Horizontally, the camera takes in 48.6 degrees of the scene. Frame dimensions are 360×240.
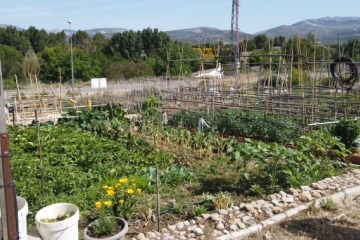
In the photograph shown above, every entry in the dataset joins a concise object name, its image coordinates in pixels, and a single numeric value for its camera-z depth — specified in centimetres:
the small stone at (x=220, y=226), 410
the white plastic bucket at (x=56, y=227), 351
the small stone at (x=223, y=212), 439
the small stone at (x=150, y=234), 394
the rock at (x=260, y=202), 468
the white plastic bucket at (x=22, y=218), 334
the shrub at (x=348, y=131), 720
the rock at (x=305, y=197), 482
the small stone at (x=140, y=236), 388
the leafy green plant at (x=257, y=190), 507
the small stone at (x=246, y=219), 428
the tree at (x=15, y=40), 4481
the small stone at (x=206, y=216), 428
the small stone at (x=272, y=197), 480
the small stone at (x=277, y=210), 453
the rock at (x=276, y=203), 466
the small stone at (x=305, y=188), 507
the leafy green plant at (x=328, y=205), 473
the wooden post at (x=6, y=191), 280
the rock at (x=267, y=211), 447
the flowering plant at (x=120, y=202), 411
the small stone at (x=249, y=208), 448
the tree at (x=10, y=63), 3466
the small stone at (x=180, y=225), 412
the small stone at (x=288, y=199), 475
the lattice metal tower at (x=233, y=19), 3372
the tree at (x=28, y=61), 1925
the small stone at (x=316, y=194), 494
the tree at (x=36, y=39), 4734
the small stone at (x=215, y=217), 423
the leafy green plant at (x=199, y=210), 443
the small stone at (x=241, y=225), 416
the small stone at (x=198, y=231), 398
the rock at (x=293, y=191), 493
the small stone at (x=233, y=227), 410
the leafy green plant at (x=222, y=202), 460
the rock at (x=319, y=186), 519
